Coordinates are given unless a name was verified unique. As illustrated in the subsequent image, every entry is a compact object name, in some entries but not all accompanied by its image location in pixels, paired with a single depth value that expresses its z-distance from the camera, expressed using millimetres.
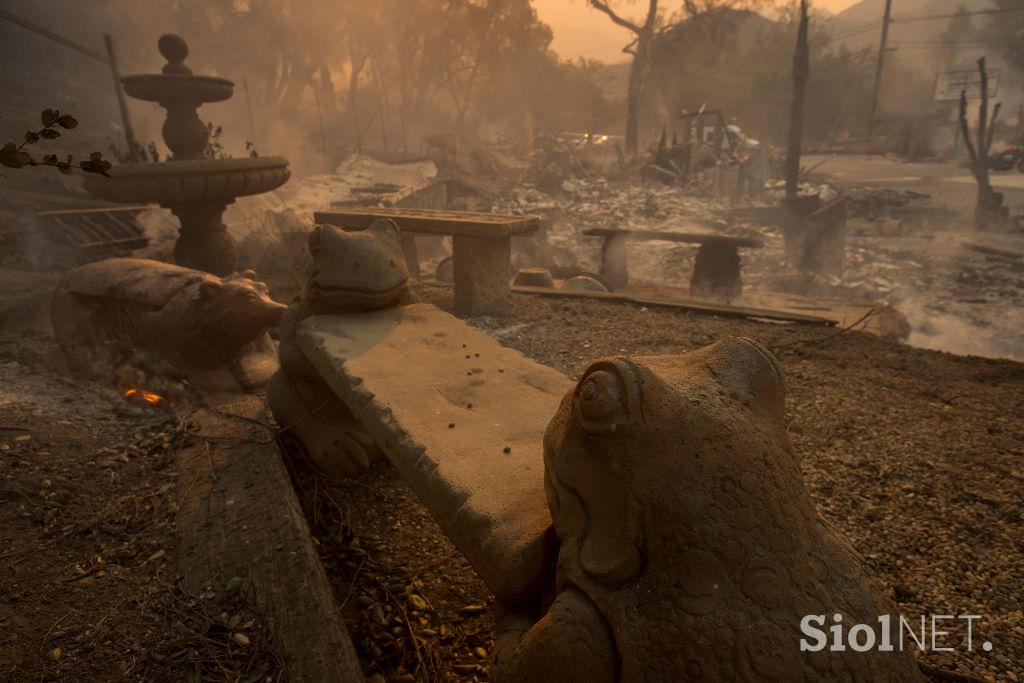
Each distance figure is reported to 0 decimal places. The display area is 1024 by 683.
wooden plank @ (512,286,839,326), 5340
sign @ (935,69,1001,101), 26141
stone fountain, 5430
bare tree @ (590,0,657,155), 23547
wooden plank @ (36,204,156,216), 6974
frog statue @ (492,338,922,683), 1048
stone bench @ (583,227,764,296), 8836
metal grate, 6941
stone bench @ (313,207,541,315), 5285
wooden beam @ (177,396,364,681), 1730
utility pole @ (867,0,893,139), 24558
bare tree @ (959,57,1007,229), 12688
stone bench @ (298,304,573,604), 1474
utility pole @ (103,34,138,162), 7357
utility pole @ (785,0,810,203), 12500
